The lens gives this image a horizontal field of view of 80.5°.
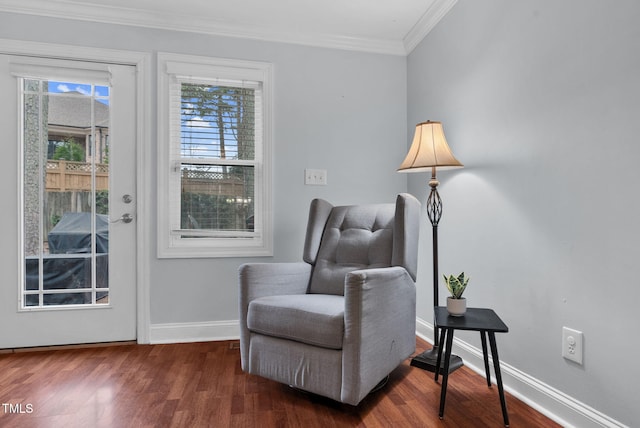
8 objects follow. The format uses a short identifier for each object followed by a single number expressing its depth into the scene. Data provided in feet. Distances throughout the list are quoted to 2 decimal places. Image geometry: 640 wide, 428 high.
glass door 7.91
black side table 4.93
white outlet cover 4.76
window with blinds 8.61
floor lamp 6.43
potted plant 5.50
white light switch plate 9.16
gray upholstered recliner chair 5.10
